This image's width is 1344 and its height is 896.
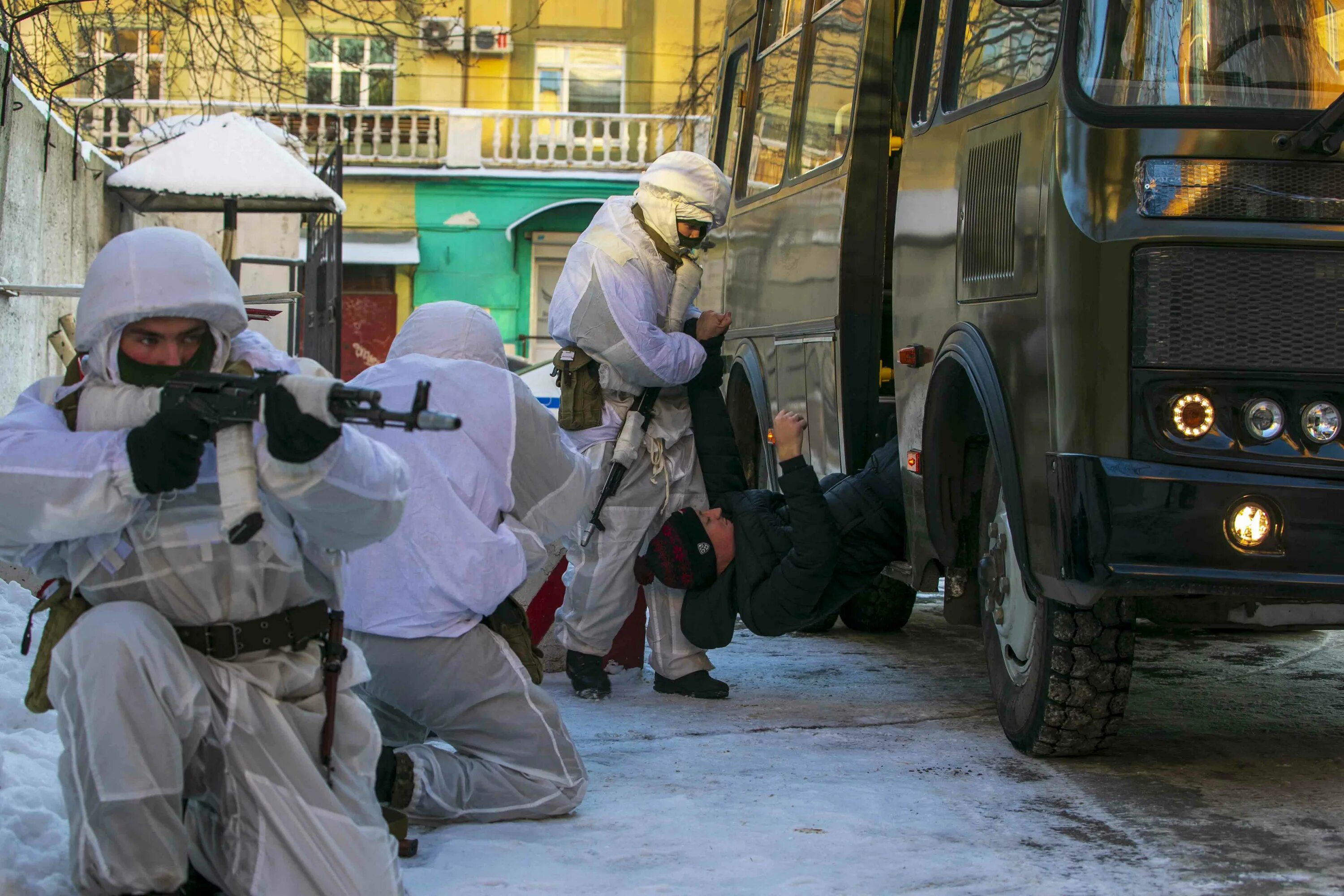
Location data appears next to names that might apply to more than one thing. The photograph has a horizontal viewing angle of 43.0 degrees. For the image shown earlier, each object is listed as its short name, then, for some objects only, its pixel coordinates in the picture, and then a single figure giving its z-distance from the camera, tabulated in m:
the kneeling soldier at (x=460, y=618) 4.00
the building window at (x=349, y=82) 26.12
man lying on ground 5.38
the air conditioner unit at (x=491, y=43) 26.78
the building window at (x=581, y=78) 27.66
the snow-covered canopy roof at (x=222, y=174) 11.70
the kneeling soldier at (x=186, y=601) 3.02
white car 13.49
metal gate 14.05
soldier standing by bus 5.77
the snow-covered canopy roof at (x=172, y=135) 12.97
